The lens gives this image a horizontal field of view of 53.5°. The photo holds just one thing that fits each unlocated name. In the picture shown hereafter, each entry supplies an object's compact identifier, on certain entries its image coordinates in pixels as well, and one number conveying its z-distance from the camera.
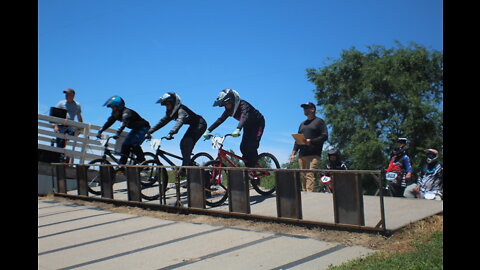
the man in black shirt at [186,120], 9.50
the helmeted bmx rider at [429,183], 8.57
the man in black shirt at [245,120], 8.73
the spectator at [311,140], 8.99
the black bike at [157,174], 9.23
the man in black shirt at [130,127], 10.70
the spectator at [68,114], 13.88
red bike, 8.48
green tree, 25.33
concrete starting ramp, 5.20
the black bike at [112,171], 10.19
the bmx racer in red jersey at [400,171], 9.47
